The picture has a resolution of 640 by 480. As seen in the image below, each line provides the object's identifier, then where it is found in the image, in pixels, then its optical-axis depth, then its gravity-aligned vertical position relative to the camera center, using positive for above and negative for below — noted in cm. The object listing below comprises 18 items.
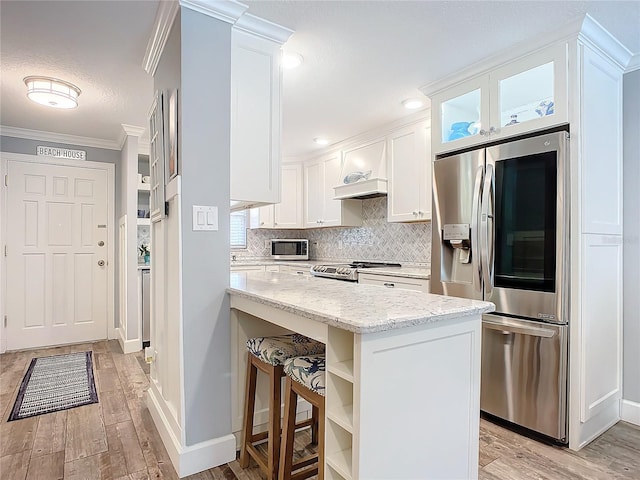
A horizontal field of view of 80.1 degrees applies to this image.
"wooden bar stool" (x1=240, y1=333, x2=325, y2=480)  171 -67
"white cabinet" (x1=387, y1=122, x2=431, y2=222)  340 +62
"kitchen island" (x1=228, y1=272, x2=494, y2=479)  115 -47
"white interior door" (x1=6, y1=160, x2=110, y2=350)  395 -18
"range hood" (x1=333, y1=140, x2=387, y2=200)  386 +72
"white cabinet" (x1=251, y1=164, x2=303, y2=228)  523 +43
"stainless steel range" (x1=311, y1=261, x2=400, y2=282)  370 -31
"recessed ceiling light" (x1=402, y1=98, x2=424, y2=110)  315 +115
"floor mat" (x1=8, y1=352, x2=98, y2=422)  259 -115
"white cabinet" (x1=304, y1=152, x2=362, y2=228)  457 +49
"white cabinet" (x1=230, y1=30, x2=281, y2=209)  204 +66
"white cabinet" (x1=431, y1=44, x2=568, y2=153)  213 +87
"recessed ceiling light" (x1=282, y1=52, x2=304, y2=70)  237 +115
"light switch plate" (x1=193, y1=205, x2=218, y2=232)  185 +10
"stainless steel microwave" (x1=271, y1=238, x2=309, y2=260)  534 -14
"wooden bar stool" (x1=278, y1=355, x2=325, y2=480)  143 -62
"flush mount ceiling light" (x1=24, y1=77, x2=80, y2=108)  274 +108
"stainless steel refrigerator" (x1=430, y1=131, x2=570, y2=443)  210 -15
